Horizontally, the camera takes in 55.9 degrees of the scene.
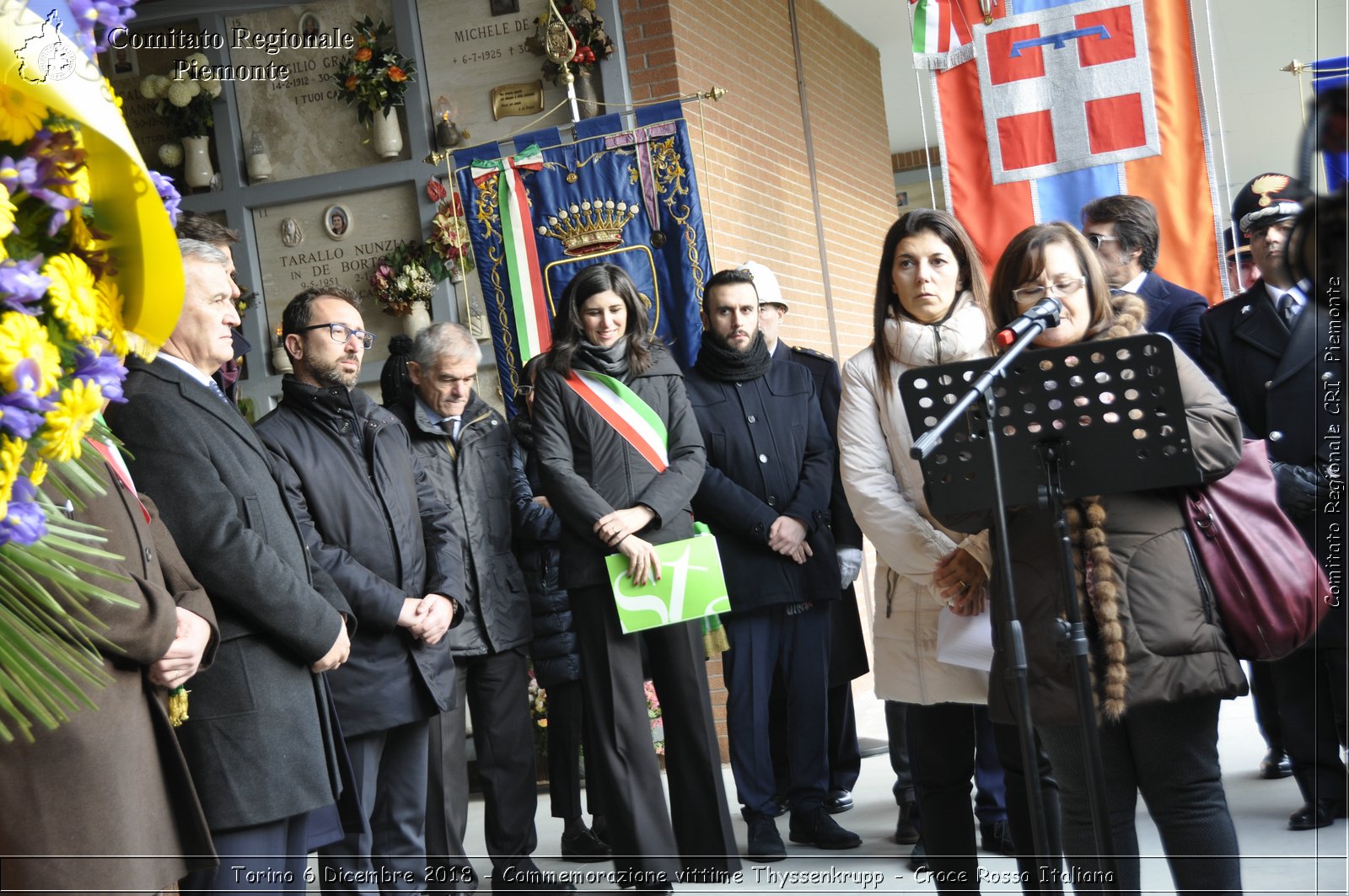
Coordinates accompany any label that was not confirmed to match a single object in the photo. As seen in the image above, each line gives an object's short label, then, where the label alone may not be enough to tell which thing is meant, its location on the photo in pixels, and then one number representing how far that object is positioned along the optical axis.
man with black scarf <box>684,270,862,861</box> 4.45
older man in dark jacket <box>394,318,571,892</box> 4.13
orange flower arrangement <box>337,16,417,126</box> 6.05
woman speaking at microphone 2.38
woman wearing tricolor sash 3.81
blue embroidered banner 5.26
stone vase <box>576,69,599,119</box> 5.89
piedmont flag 4.36
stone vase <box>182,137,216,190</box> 6.25
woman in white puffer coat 2.97
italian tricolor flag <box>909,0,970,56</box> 4.59
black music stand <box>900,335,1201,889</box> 2.24
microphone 2.34
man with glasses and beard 3.46
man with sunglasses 4.09
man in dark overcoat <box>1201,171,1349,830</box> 3.74
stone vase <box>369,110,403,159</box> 6.08
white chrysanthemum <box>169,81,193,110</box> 6.12
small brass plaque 5.95
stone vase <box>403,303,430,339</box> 6.07
